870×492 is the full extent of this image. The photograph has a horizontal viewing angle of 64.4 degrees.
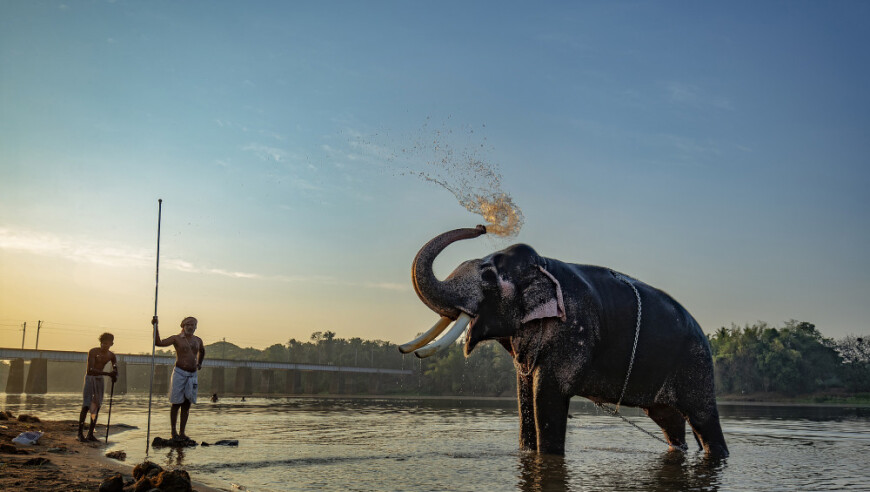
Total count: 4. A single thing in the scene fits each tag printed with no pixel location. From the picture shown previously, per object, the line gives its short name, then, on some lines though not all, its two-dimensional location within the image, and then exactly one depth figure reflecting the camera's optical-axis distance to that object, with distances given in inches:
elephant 319.3
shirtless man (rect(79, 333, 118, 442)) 450.9
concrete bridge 2861.7
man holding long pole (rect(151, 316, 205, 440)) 417.1
